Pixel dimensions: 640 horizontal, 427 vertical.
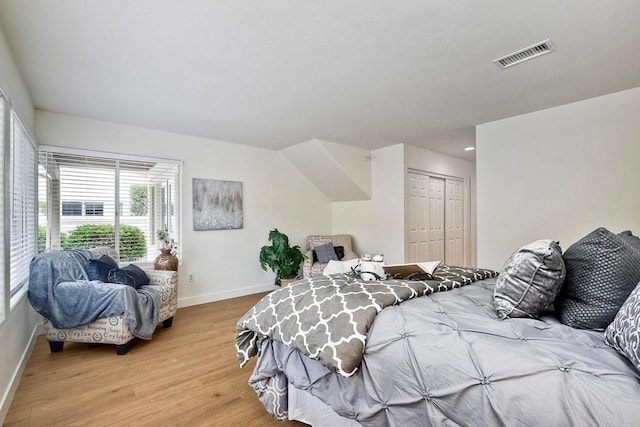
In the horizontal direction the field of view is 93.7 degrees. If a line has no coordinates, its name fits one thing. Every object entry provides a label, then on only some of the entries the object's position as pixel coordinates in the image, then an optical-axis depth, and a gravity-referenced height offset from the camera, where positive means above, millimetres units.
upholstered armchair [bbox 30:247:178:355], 2643 -1050
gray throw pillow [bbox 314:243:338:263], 4781 -630
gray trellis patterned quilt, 1322 -506
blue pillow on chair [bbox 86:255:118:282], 2844 -529
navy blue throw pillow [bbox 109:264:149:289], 2863 -606
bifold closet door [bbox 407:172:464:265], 4934 -99
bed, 896 -551
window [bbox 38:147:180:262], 3256 +160
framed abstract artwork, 4219 +140
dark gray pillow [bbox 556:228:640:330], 1141 -267
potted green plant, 4438 -650
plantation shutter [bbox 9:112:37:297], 2260 +86
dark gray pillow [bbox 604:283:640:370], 884 -375
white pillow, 2207 -397
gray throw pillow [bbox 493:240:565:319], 1251 -299
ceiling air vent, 2029 +1137
